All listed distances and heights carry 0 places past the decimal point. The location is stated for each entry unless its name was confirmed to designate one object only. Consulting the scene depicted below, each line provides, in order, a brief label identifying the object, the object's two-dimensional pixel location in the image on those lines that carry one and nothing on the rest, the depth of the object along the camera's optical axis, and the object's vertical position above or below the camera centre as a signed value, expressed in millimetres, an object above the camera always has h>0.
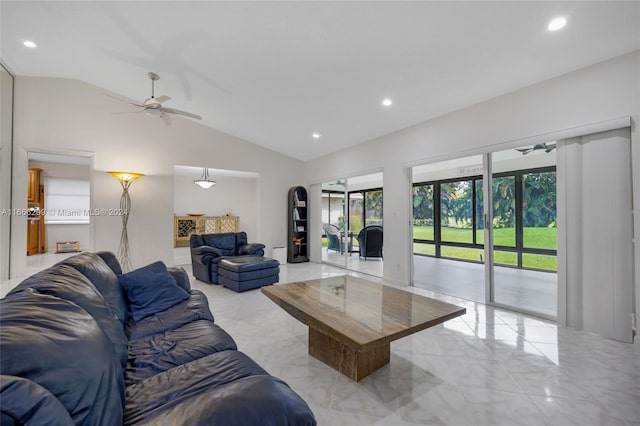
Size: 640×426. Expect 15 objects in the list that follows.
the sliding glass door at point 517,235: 3338 -235
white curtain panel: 2652 -168
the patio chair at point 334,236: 7594 -541
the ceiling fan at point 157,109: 3605 +1455
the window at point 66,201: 7277 +430
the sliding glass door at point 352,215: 7102 +52
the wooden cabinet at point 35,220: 6875 -67
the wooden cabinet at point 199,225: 7094 -236
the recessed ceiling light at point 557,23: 2318 +1662
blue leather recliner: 4867 -633
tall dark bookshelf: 7109 -227
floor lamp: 5250 -48
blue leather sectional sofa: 752 -607
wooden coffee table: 1769 -725
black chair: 7094 -594
